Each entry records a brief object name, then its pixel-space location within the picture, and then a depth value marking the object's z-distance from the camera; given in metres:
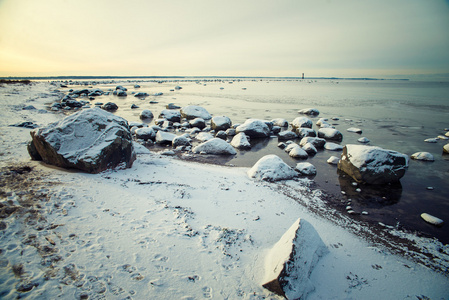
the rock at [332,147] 9.54
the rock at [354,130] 12.31
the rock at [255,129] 11.63
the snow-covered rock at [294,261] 2.54
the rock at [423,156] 8.04
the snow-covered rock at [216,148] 8.85
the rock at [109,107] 20.42
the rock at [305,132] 11.51
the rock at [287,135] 11.77
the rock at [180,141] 9.81
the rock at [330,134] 11.16
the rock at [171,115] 15.95
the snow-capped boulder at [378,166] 6.15
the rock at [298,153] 8.48
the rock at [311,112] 18.33
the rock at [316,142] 9.83
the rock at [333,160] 7.84
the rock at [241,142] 9.91
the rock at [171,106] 21.86
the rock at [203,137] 10.88
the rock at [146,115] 17.02
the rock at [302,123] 13.16
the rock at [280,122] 14.52
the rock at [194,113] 16.36
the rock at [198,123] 13.91
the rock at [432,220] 4.47
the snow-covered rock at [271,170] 6.21
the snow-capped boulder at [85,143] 5.19
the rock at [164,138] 10.13
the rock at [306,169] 6.91
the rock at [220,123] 13.05
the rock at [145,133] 10.54
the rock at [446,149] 8.73
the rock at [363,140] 10.55
